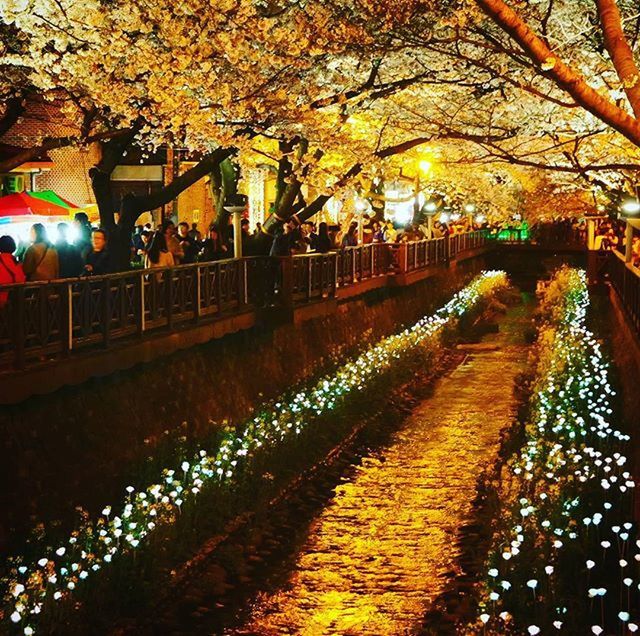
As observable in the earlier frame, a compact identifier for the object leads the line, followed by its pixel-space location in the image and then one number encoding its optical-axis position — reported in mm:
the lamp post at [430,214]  40594
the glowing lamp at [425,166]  30969
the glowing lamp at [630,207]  22802
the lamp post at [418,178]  32625
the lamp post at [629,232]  22780
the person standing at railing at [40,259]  13164
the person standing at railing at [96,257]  14648
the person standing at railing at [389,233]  36781
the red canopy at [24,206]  18016
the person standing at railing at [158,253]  16344
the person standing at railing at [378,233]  32769
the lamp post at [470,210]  59719
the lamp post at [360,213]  29719
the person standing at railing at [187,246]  18984
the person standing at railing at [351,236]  30628
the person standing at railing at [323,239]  23359
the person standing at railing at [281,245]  19828
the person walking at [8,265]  12273
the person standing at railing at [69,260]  14609
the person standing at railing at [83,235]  14953
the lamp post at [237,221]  17875
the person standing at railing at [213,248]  18766
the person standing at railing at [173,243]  17797
